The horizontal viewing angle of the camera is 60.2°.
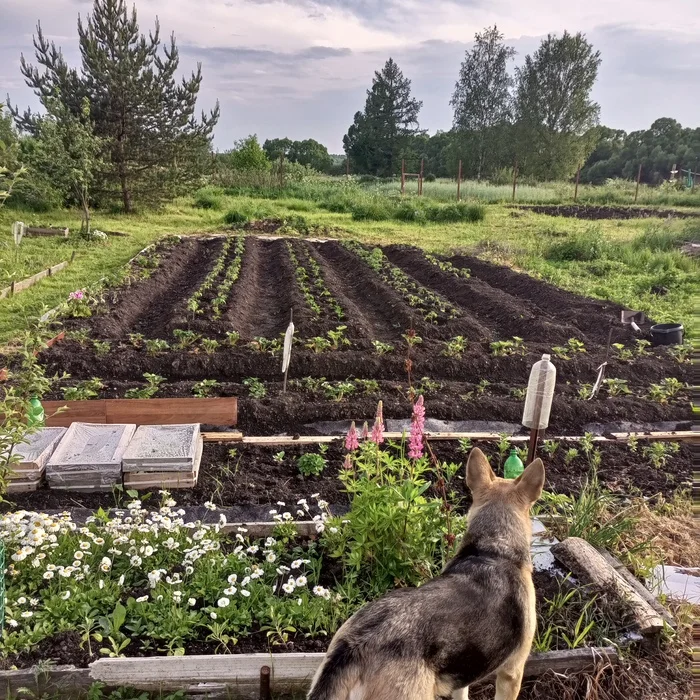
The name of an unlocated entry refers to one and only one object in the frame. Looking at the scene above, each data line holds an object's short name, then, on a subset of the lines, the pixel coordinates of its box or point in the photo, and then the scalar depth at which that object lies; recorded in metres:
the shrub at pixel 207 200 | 21.78
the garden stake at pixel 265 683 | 2.47
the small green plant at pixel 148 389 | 5.50
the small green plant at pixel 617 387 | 6.36
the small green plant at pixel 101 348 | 6.64
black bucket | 7.93
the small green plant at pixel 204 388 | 5.67
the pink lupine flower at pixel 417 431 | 2.88
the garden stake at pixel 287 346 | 4.96
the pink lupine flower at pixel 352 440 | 3.05
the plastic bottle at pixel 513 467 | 3.92
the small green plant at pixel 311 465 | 4.43
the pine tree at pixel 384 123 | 47.75
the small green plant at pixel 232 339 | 7.12
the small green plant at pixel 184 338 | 7.01
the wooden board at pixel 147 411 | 4.82
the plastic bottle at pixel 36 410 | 4.10
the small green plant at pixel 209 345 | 6.89
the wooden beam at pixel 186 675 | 2.44
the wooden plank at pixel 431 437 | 4.86
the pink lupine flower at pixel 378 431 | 2.93
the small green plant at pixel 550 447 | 4.90
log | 2.81
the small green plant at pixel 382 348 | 7.09
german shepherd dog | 1.79
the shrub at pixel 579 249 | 14.25
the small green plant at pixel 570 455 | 4.77
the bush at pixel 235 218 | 19.20
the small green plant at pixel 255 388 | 5.76
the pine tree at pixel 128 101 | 18.44
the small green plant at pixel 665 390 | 6.23
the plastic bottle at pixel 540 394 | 3.55
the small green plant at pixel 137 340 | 7.07
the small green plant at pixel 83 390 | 5.34
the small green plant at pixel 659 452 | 4.83
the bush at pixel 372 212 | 20.58
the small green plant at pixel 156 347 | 6.74
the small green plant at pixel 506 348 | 7.26
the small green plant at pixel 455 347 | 7.12
